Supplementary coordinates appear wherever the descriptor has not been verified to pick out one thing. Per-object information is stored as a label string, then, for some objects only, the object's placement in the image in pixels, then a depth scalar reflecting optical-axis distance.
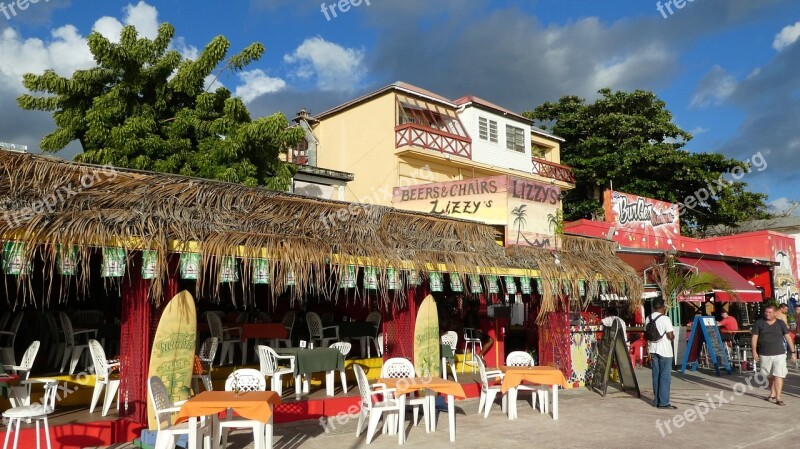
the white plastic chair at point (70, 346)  9.60
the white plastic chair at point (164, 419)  6.38
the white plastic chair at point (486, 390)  9.48
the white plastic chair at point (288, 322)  12.35
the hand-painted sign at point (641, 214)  19.91
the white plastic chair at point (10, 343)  9.20
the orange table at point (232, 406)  6.23
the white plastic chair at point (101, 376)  8.16
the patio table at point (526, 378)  9.20
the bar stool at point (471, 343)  14.01
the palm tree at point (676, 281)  16.14
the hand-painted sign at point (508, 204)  12.80
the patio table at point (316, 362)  9.31
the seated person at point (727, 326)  15.89
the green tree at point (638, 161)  30.97
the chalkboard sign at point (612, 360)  11.53
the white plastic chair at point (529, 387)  9.76
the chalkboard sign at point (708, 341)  14.41
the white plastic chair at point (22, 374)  7.73
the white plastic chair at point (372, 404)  7.94
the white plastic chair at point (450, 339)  12.57
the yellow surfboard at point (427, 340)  10.29
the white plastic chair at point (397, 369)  9.25
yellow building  24.80
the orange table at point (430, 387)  8.00
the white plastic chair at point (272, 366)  9.17
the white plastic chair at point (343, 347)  10.65
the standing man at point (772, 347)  10.38
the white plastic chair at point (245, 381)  7.63
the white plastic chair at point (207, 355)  8.64
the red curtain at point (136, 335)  7.58
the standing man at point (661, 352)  10.24
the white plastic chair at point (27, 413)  6.07
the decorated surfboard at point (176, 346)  7.48
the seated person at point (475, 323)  14.43
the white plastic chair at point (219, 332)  11.08
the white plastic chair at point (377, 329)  13.24
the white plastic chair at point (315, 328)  12.50
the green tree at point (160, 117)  17.16
